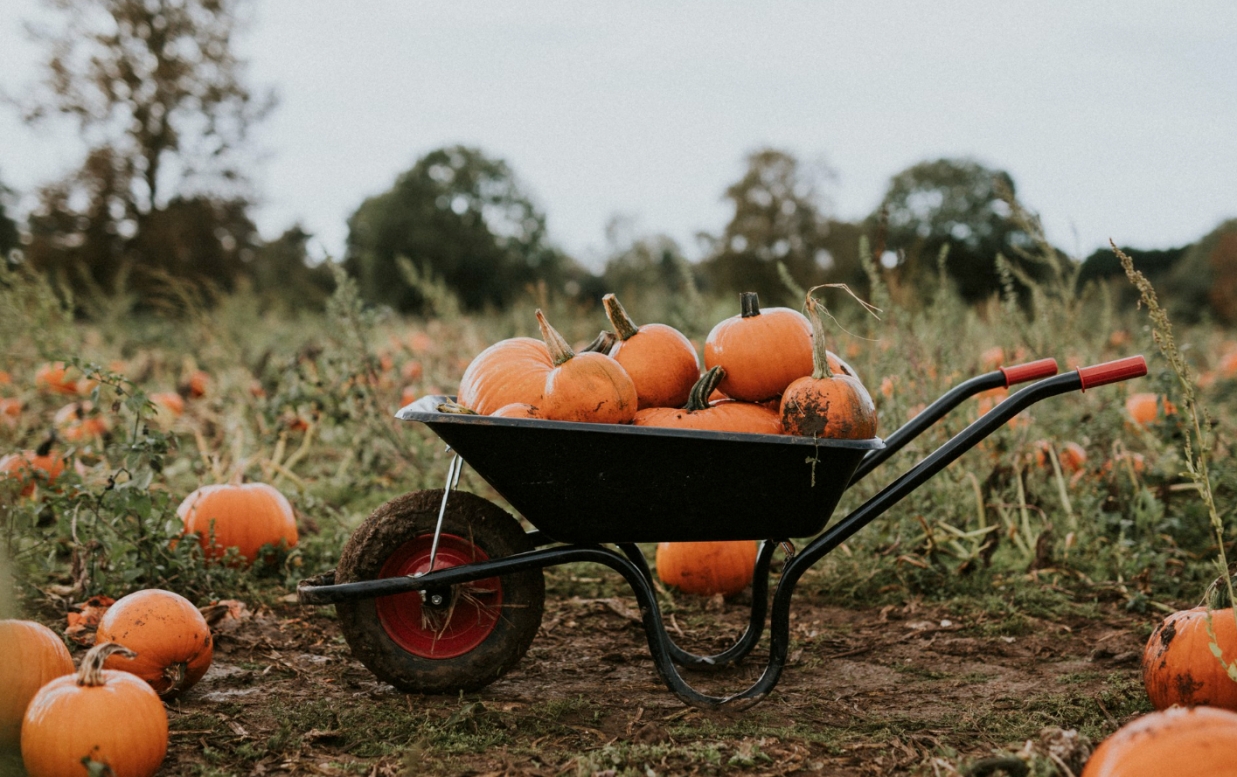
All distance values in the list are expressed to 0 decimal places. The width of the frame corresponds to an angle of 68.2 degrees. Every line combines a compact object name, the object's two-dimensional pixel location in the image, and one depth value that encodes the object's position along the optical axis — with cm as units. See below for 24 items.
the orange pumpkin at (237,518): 314
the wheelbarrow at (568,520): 193
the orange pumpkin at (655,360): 219
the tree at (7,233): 2208
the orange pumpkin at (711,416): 206
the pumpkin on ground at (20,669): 180
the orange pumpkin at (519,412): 203
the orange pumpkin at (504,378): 215
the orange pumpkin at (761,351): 211
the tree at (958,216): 2758
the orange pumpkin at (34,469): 277
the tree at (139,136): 1936
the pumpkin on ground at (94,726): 162
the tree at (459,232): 3562
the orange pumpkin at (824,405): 196
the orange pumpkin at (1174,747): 140
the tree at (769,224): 3189
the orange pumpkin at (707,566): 308
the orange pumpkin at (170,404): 504
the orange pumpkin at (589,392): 199
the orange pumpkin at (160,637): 210
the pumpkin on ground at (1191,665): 197
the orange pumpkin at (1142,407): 459
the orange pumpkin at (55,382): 480
